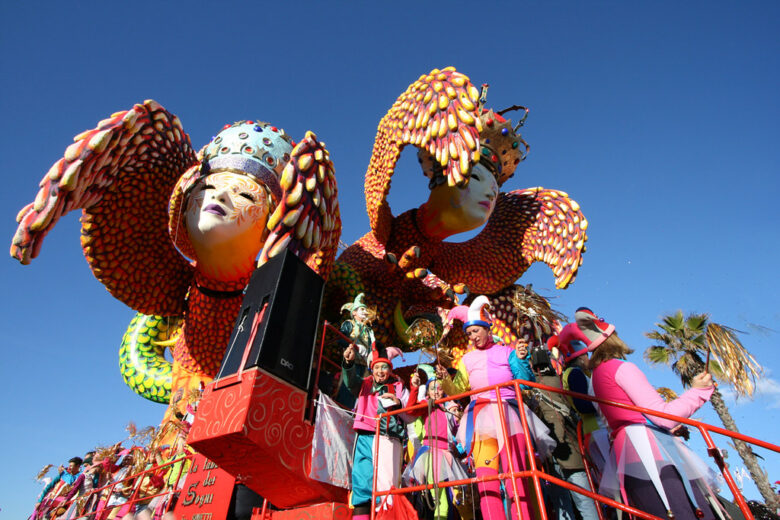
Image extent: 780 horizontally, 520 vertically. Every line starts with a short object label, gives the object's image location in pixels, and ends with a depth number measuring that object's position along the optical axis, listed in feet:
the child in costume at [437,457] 10.14
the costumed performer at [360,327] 16.02
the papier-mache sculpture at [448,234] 22.95
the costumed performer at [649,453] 7.63
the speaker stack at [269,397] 10.36
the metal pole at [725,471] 7.00
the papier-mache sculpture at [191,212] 14.80
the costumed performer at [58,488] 23.67
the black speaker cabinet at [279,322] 11.57
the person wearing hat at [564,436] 10.75
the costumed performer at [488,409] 8.97
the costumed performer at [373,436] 11.09
